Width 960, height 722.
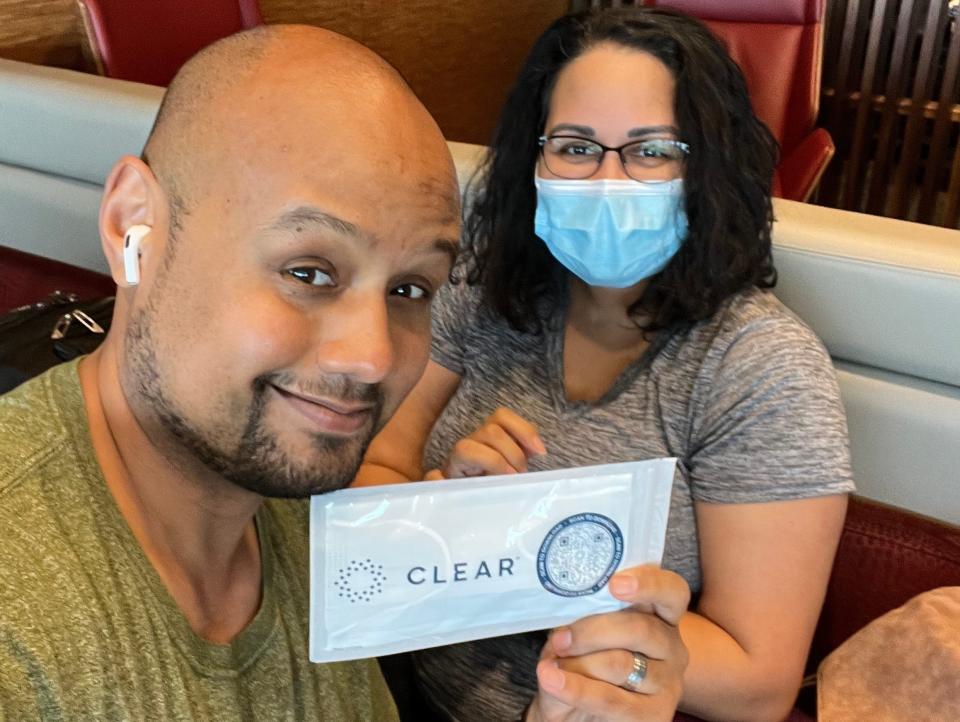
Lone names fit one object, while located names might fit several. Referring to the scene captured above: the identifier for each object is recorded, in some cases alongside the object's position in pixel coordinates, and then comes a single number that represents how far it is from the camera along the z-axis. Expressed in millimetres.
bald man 679
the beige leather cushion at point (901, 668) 1009
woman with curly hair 1088
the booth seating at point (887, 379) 1247
